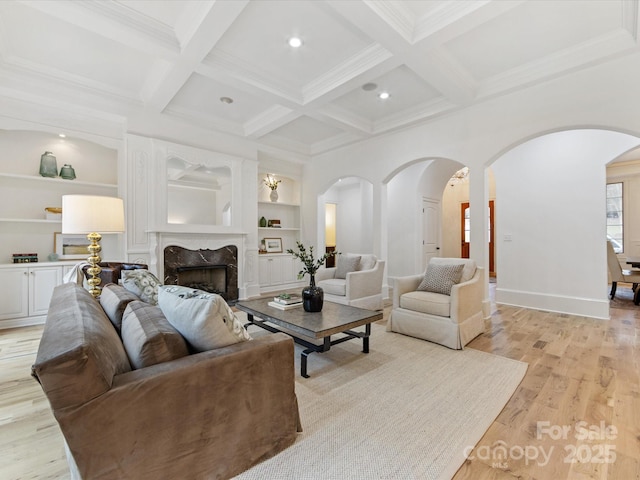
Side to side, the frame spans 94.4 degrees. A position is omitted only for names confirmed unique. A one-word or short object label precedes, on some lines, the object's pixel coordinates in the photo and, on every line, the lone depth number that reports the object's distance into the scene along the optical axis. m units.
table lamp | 2.34
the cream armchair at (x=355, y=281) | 4.21
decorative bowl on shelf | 4.03
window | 6.71
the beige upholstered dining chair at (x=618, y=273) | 4.74
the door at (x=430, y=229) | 6.62
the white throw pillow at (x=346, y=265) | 4.73
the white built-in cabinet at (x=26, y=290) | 3.65
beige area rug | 1.49
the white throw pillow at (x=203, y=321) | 1.42
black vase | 2.86
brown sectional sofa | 1.02
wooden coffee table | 2.39
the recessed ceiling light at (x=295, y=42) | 2.96
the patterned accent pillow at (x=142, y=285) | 2.08
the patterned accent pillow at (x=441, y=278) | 3.33
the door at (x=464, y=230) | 8.79
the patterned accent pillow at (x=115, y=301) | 1.73
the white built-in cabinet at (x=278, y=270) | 6.23
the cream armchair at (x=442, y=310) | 2.98
